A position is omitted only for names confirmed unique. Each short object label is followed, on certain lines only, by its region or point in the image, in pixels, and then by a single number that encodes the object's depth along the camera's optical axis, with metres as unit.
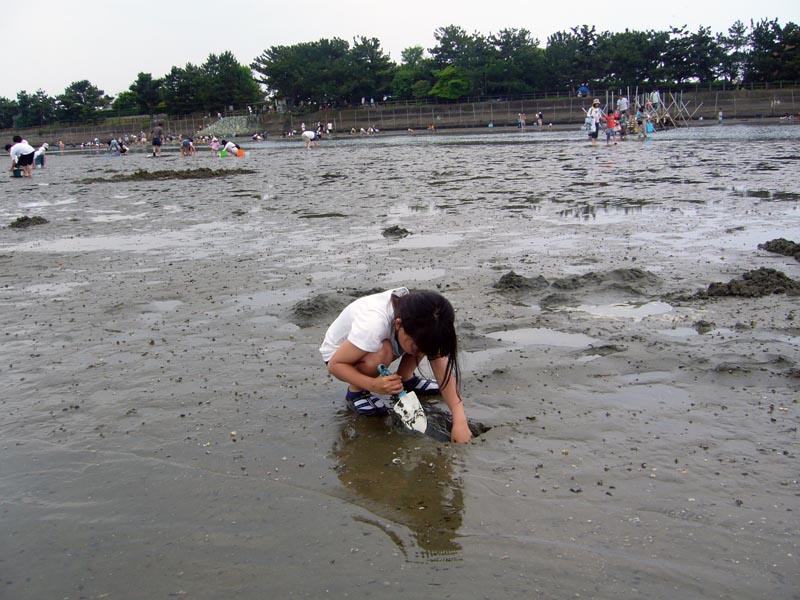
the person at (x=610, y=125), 28.64
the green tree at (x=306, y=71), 90.75
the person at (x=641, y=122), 33.16
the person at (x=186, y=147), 37.04
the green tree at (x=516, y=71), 81.38
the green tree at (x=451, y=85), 85.94
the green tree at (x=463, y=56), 84.44
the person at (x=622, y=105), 32.75
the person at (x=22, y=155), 24.62
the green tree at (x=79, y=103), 110.31
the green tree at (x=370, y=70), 90.06
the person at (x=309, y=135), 40.22
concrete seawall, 58.44
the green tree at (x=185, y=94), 101.46
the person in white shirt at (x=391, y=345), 3.49
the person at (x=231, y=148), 33.47
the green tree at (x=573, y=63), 78.88
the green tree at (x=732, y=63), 73.81
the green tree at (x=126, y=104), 113.68
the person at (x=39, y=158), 31.90
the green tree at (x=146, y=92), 108.62
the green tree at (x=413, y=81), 89.31
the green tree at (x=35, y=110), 115.31
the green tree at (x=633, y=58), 74.31
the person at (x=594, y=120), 28.64
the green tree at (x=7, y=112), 119.25
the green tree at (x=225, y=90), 98.51
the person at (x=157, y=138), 37.19
